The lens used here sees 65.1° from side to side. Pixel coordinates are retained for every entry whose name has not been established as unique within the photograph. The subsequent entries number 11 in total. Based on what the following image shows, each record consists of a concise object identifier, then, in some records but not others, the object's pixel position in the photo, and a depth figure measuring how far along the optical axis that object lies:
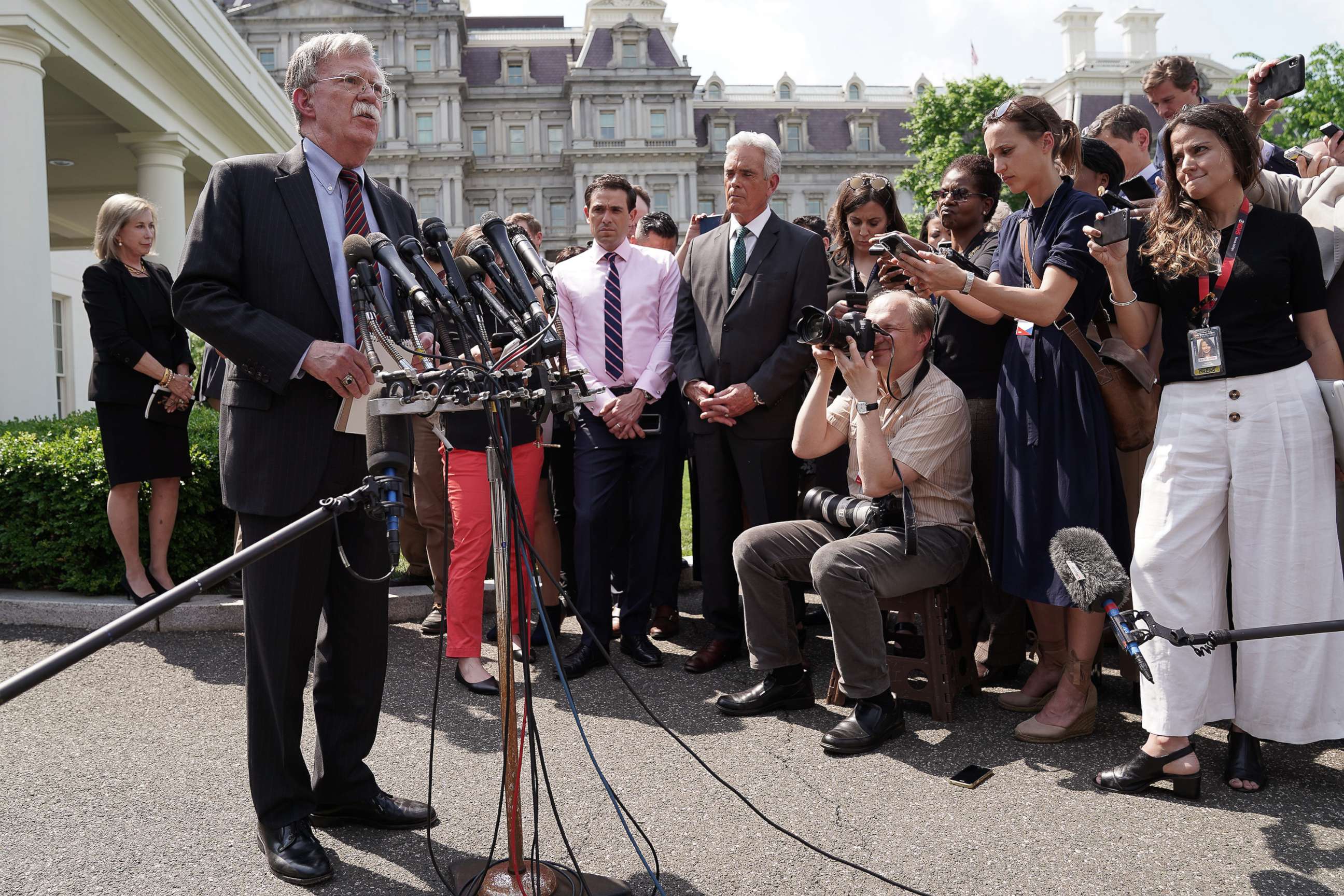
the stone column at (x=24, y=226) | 9.33
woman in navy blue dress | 3.93
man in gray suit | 5.12
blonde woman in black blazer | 5.64
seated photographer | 4.09
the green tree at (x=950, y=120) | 37.38
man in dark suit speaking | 2.99
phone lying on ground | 3.60
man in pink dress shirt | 5.25
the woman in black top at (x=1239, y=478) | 3.50
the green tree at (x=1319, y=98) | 21.06
